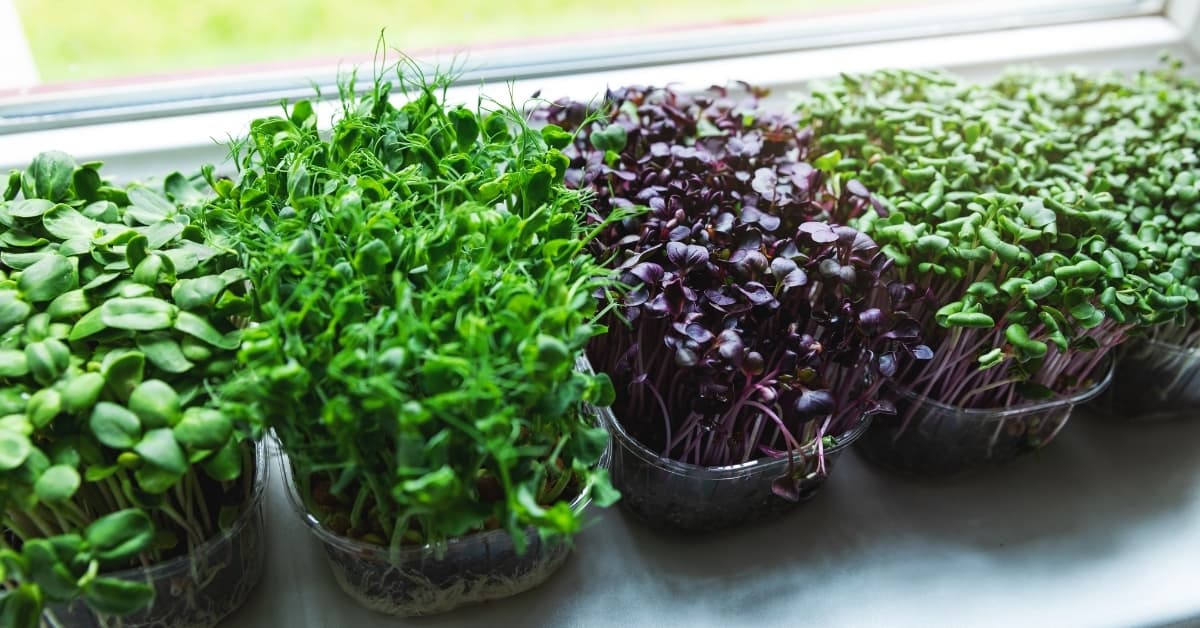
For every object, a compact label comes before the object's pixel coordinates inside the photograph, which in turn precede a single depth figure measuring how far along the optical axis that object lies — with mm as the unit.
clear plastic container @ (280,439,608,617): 829
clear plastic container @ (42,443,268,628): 778
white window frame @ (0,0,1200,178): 1182
